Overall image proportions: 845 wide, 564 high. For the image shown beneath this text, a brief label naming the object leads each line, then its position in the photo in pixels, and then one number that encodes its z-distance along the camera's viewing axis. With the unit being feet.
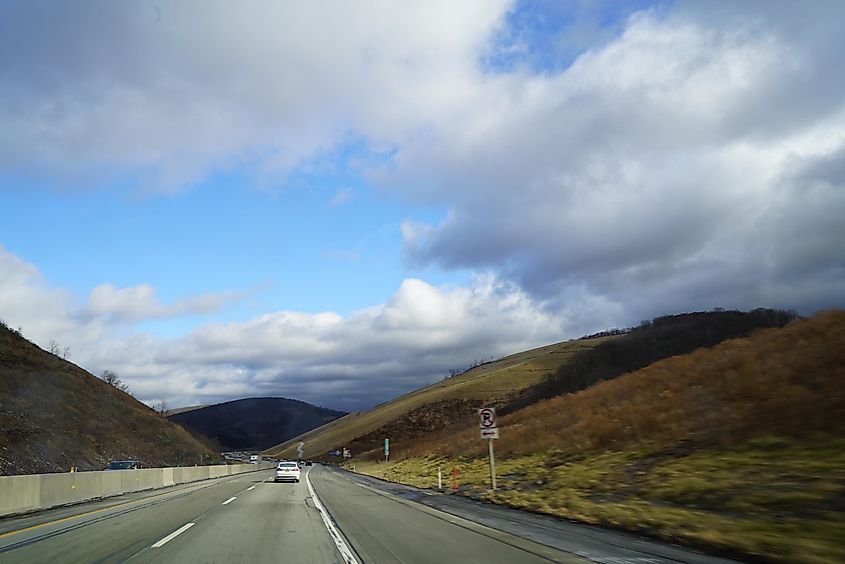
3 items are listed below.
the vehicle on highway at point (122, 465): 132.36
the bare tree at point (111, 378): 398.21
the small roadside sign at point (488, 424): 79.87
